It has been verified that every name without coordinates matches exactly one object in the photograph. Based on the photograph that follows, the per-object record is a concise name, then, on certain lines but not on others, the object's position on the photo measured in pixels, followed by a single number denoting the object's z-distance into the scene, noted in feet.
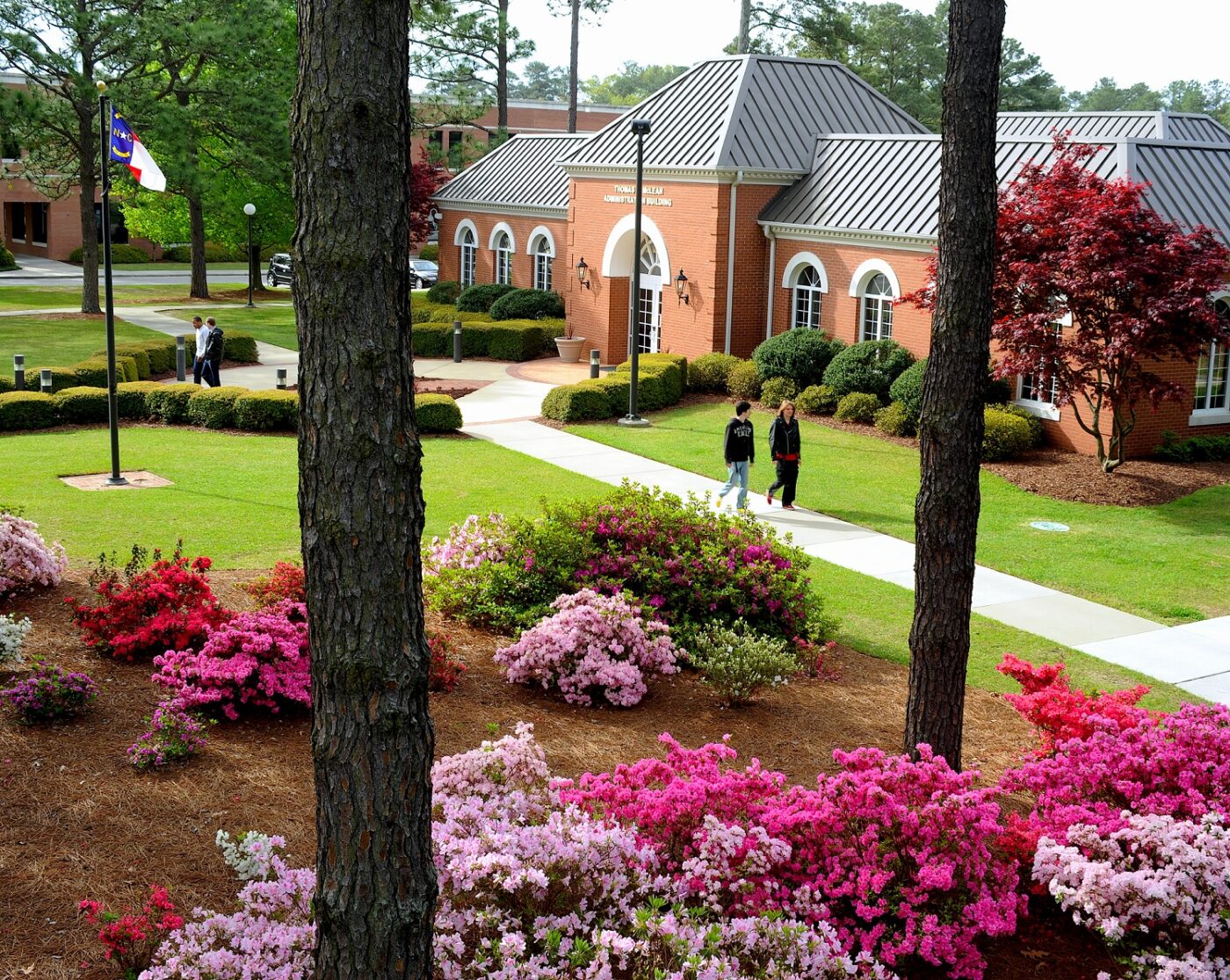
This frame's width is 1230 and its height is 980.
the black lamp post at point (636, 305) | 73.51
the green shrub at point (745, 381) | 85.46
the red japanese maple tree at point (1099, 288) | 61.16
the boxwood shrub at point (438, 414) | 72.33
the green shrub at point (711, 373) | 88.22
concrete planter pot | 105.43
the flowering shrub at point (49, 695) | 25.66
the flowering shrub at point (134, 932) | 17.33
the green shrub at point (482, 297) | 121.80
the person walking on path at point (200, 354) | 80.94
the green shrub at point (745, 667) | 30.96
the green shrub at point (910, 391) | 74.43
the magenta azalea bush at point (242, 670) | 27.04
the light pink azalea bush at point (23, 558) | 34.01
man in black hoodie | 54.13
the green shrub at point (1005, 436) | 69.56
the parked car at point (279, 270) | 169.17
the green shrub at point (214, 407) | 72.74
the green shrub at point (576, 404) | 78.28
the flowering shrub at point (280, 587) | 33.06
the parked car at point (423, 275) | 172.35
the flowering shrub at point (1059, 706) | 26.84
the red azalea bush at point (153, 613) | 29.66
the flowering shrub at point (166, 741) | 24.36
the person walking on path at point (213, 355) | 81.10
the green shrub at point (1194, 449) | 70.79
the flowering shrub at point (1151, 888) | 19.66
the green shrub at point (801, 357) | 83.30
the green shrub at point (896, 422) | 74.95
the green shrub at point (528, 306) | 114.42
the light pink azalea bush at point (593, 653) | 30.68
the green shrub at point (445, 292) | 134.62
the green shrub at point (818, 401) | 80.74
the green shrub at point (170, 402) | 74.18
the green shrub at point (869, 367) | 78.89
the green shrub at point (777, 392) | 82.94
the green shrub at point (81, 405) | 72.13
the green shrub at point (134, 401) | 75.05
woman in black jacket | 55.11
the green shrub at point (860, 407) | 78.23
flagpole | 49.08
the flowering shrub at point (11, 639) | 27.81
